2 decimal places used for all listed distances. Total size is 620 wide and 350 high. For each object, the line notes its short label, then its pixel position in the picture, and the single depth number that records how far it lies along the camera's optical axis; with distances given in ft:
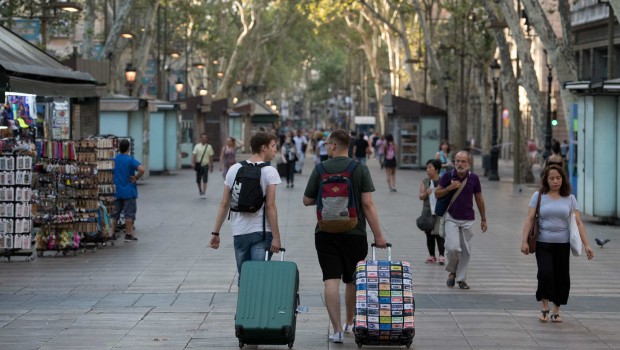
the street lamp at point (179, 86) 175.06
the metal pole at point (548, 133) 108.23
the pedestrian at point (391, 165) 108.27
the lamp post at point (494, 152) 132.03
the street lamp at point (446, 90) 153.28
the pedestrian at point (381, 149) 167.31
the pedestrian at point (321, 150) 126.52
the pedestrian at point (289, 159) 111.14
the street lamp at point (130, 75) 132.05
